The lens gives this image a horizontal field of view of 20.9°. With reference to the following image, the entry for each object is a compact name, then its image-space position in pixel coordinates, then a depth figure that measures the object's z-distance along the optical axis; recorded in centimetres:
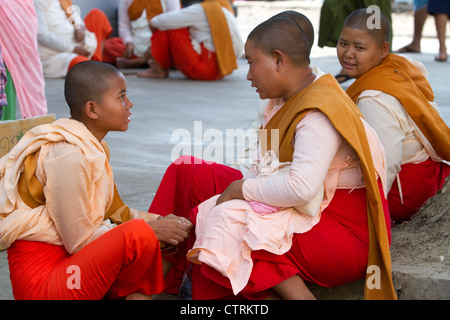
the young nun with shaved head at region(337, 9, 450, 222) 518
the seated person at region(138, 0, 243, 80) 1349
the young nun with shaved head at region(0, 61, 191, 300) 389
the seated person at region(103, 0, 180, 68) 1505
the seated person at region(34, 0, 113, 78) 1258
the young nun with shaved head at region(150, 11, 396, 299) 394
